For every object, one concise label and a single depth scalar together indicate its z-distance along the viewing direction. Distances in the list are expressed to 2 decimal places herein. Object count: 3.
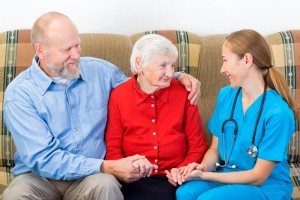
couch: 2.58
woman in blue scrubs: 2.02
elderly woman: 2.24
